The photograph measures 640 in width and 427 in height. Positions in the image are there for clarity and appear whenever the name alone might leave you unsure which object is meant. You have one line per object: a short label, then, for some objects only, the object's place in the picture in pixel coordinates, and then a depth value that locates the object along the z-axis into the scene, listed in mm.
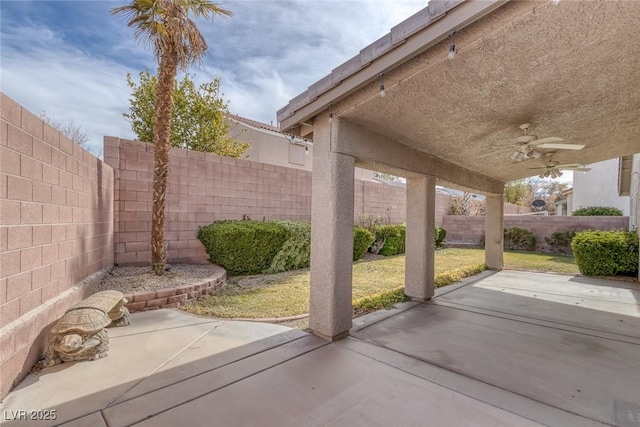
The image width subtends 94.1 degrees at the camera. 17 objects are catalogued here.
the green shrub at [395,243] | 14047
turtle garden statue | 3557
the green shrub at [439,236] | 16703
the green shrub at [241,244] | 8134
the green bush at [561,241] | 15281
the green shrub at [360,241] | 11498
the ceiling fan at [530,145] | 4938
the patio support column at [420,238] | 6418
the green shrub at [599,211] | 17719
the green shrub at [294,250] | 9180
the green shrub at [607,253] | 8992
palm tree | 6375
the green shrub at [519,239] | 16359
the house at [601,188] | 18262
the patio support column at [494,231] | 10484
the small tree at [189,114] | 11695
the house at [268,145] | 17422
